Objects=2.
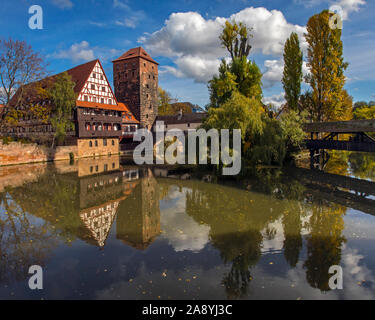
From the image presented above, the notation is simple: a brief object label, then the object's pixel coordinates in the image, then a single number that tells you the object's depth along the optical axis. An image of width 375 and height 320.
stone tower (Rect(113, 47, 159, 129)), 43.31
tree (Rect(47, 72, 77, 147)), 30.05
